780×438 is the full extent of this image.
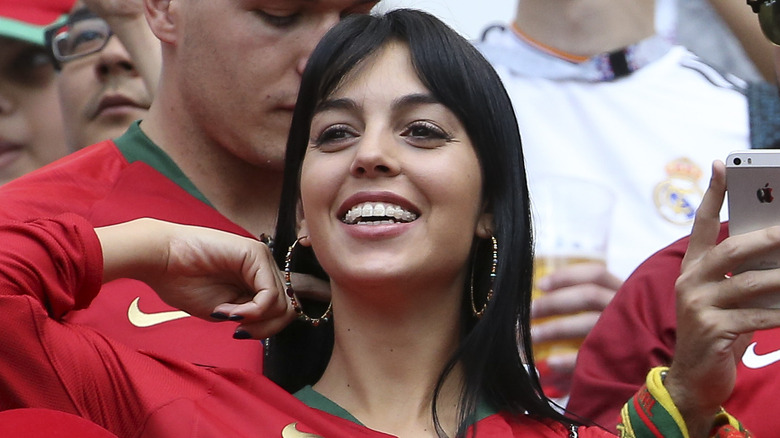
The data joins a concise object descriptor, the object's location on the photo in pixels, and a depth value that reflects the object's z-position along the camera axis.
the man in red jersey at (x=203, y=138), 6.53
